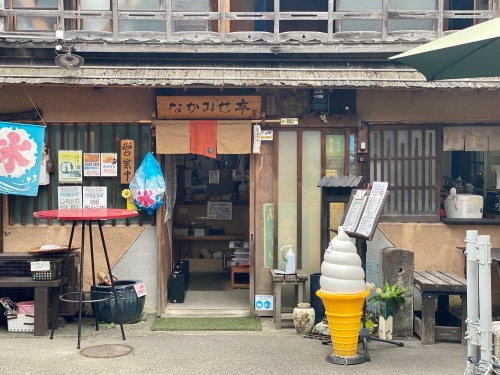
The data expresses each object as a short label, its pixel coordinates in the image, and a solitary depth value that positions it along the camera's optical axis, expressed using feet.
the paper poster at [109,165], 39.06
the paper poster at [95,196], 39.22
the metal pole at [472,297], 21.71
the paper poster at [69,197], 39.04
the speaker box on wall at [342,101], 39.24
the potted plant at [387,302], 33.74
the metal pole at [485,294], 21.17
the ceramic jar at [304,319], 34.99
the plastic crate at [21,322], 35.81
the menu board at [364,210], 31.22
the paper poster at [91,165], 39.04
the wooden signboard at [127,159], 38.96
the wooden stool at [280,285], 36.76
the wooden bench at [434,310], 33.24
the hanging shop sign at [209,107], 38.50
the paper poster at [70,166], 38.99
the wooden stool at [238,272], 47.11
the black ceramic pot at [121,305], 36.70
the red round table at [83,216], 32.32
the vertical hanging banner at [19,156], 36.52
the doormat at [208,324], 36.63
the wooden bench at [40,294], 34.99
